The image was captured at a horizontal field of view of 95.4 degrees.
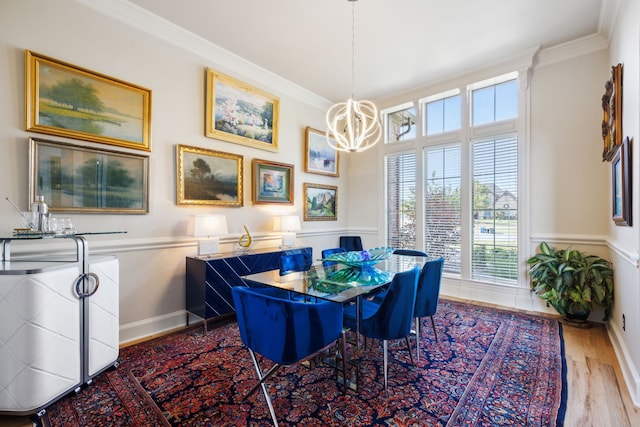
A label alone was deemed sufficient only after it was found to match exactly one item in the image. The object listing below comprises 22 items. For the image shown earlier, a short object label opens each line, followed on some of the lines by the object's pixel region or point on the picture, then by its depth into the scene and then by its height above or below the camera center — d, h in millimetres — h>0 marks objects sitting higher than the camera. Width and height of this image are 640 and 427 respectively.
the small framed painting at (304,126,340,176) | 5023 +1071
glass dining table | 2025 -534
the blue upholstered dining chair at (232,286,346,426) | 1659 -669
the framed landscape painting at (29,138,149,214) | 2473 +330
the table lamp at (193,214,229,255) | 3260 -182
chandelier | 2893 +1017
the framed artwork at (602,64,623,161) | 2520 +943
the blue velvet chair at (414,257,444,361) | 2498 -663
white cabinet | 1812 -762
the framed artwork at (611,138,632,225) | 2219 +251
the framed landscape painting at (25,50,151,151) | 2441 +1015
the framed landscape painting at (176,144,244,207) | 3373 +459
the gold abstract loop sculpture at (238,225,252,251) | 3768 -349
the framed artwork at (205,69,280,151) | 3650 +1387
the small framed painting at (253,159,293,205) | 4195 +484
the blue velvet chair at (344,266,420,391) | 2051 -711
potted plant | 3154 -756
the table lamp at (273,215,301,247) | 4281 -163
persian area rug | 1837 -1279
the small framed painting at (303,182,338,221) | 5055 +219
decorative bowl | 2627 -414
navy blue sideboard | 3135 -747
